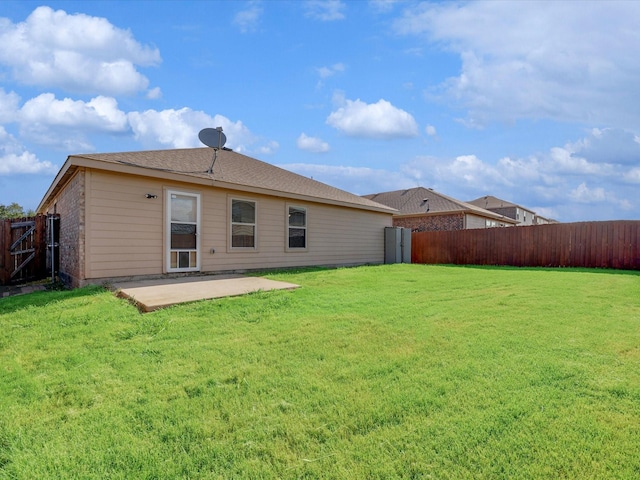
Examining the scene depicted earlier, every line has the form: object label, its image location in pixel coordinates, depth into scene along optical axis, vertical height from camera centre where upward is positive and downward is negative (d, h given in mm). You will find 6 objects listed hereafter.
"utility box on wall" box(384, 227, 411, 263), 14633 -168
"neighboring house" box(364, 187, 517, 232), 20891 +1740
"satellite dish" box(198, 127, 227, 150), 9664 +2880
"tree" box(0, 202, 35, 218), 28094 +2249
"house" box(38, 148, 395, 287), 7211 +605
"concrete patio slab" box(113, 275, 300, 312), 5398 -929
